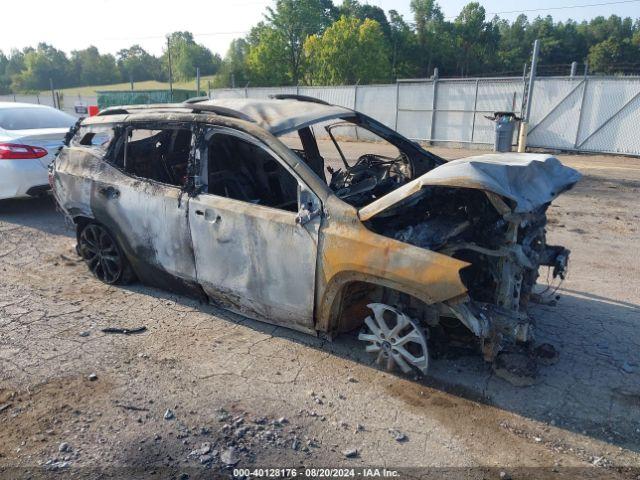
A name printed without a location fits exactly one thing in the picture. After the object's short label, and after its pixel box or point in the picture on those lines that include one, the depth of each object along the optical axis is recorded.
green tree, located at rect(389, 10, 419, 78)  60.94
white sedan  6.86
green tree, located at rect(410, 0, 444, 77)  63.88
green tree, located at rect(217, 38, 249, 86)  47.75
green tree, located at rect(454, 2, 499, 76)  67.19
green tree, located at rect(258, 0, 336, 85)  47.72
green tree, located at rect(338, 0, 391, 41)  63.61
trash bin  14.71
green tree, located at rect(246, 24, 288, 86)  47.41
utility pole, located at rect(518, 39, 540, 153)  14.51
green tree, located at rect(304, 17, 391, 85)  43.06
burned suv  3.15
